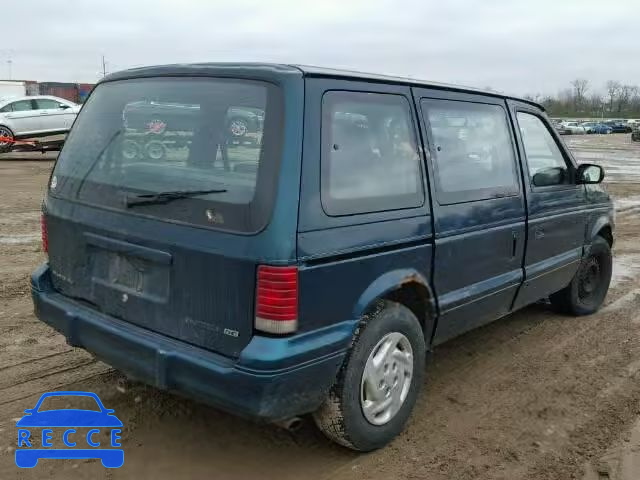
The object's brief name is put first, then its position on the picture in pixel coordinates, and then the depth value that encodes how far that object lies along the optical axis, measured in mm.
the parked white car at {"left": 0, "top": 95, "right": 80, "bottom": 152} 18844
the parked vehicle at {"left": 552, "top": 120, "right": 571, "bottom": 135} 62562
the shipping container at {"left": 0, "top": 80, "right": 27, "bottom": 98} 31719
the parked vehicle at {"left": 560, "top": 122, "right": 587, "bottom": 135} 65312
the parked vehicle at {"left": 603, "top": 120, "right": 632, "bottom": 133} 71044
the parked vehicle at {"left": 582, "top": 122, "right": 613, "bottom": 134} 67500
